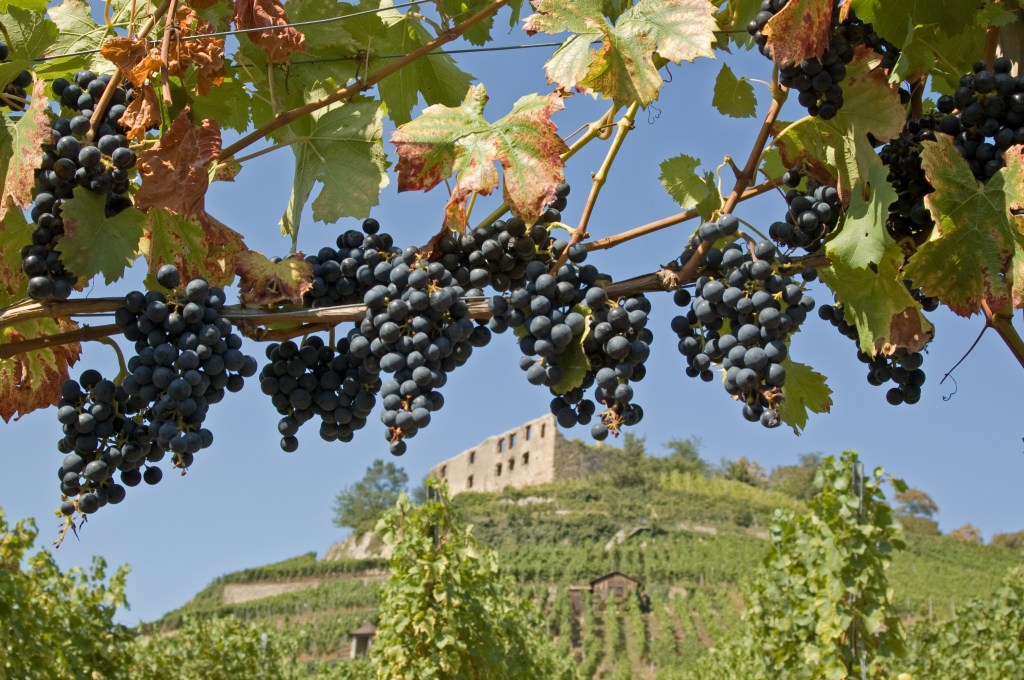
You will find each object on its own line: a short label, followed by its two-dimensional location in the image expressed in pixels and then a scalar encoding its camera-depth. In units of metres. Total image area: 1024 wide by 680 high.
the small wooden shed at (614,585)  43.62
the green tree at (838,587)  6.48
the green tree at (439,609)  7.14
